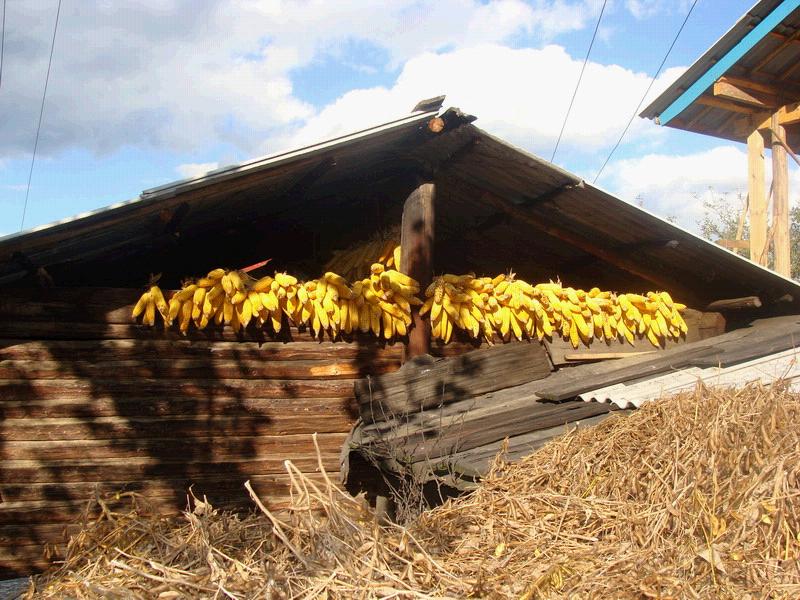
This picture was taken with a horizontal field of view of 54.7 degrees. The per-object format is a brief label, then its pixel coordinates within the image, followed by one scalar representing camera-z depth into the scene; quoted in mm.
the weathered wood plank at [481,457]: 4988
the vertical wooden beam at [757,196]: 8367
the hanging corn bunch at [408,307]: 6227
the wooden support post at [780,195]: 8219
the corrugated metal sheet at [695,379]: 5453
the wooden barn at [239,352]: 5930
